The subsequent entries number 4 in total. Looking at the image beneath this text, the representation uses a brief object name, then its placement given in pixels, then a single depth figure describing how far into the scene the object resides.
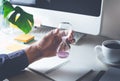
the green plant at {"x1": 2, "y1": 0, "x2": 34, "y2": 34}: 1.03
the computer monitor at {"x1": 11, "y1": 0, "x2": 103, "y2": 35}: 0.89
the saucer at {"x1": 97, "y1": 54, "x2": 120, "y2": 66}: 0.83
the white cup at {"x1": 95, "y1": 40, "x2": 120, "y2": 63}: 0.81
